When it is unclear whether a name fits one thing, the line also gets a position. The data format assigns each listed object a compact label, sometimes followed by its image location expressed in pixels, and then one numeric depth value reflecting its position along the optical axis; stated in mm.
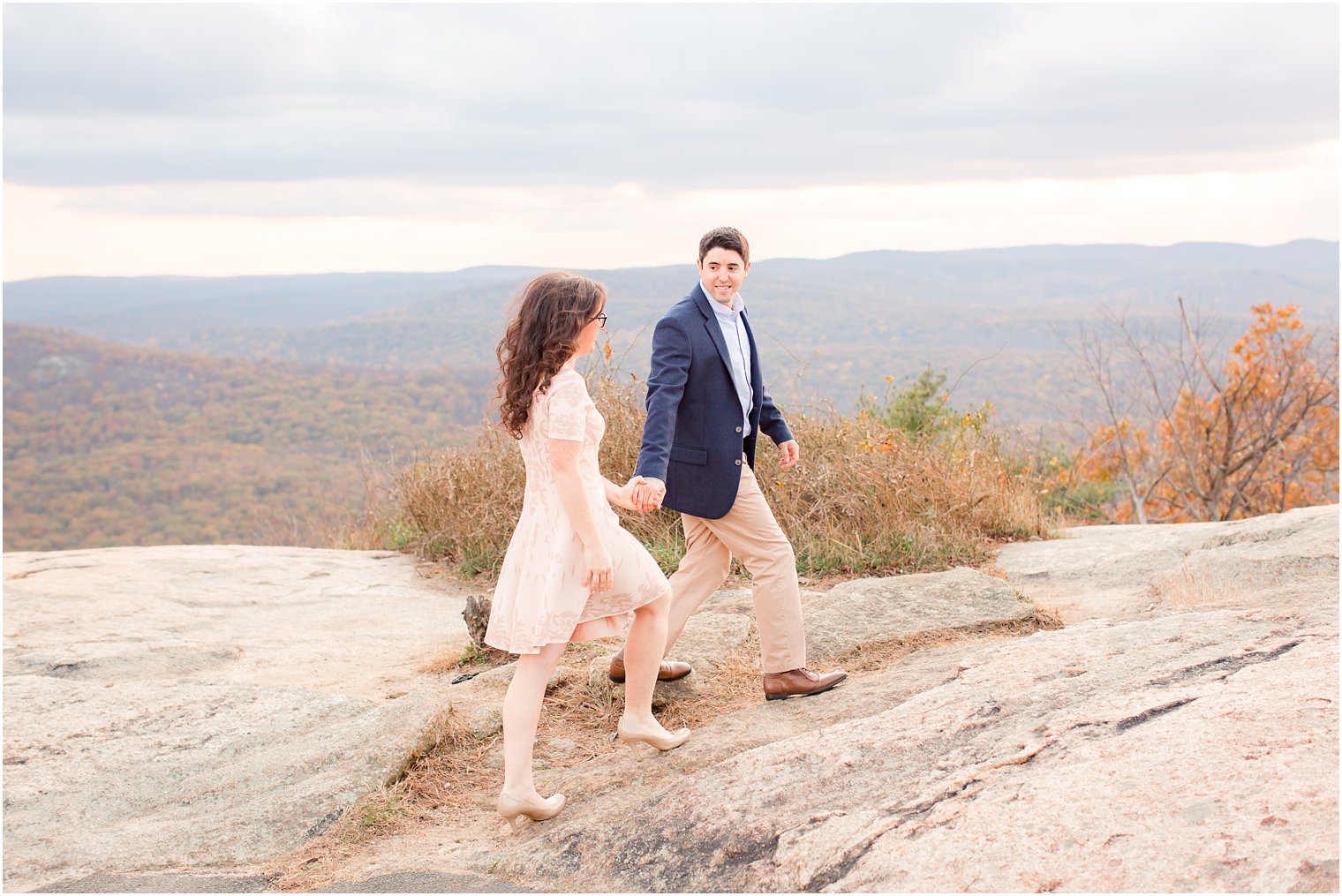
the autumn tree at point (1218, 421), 12969
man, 3631
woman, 3074
